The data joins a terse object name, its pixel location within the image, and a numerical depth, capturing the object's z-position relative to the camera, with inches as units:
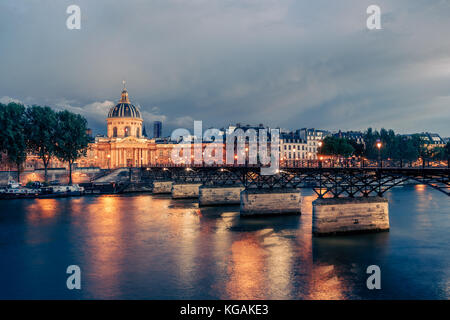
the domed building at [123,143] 6299.2
